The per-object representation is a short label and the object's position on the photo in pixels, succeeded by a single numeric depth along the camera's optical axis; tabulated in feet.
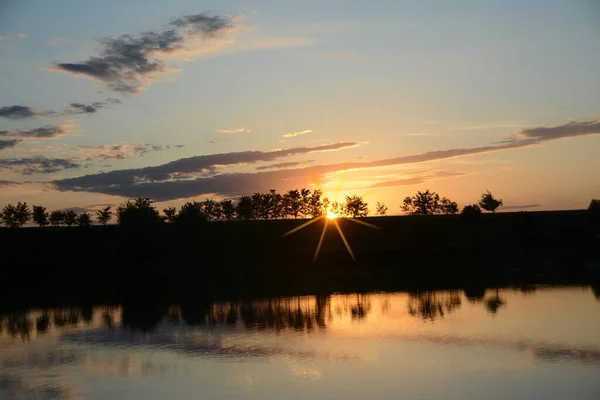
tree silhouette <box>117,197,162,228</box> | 340.39
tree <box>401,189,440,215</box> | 581.94
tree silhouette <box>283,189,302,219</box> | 575.79
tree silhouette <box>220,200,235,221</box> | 576.61
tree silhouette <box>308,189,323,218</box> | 575.38
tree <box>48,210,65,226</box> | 542.77
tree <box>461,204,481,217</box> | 426.51
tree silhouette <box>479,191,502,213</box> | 510.99
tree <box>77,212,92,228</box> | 508.94
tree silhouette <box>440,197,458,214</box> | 579.07
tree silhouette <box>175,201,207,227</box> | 348.79
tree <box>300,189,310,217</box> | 577.02
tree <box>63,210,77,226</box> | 548.72
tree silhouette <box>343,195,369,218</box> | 581.12
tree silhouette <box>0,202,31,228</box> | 522.88
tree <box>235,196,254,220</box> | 570.46
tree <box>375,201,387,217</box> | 611.06
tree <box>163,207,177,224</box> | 547.90
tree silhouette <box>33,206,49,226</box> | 529.45
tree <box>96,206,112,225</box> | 568.41
